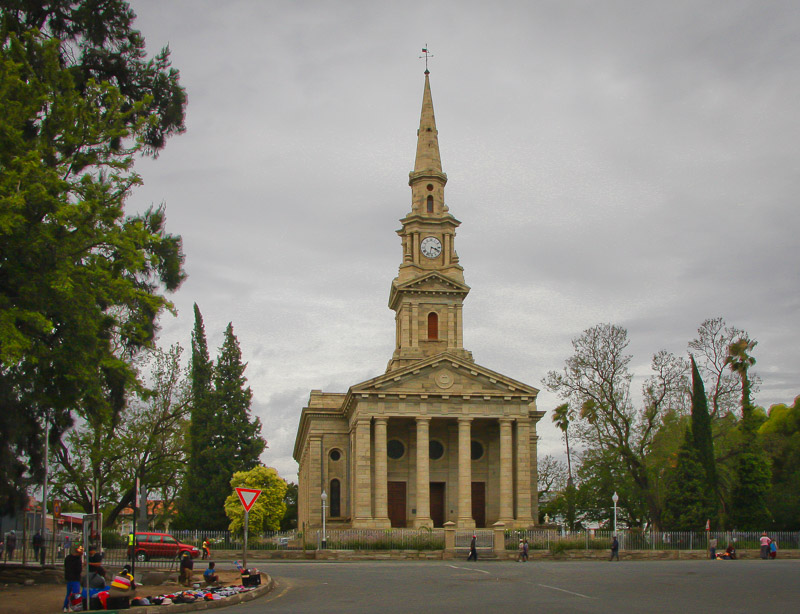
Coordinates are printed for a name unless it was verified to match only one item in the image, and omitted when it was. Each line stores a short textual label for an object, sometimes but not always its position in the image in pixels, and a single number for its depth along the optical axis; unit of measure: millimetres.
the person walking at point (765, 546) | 44094
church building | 54031
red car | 41438
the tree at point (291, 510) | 92831
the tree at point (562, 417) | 93000
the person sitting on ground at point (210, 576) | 23469
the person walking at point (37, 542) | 32512
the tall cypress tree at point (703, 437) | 53750
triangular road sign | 22192
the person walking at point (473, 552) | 39688
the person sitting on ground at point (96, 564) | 19406
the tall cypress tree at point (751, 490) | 55625
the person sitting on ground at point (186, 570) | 23984
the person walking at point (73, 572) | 18125
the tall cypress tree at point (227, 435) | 63125
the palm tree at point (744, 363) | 67062
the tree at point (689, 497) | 51969
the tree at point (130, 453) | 54844
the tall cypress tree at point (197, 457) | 62531
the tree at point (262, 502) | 58344
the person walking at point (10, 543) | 34781
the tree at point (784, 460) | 58906
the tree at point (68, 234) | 19859
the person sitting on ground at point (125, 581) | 18922
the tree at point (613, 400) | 55594
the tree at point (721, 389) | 59531
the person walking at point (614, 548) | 41750
